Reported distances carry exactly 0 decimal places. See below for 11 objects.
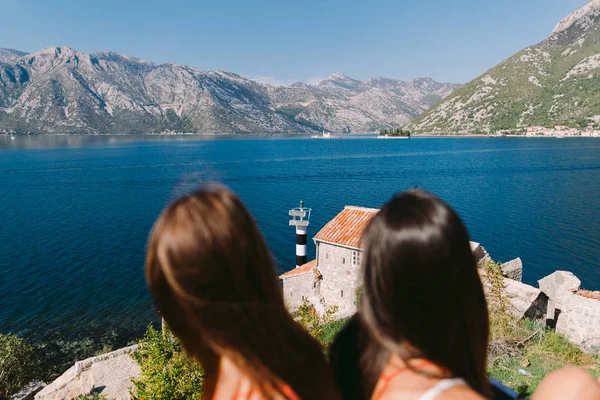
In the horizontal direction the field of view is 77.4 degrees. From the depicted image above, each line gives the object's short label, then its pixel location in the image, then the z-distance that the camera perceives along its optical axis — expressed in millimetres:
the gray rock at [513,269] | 22016
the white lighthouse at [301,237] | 27578
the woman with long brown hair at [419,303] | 1539
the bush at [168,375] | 8164
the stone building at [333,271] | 20766
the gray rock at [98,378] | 16250
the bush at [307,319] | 11906
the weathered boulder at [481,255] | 17975
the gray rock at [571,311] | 15070
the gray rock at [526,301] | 16297
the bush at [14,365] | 18656
